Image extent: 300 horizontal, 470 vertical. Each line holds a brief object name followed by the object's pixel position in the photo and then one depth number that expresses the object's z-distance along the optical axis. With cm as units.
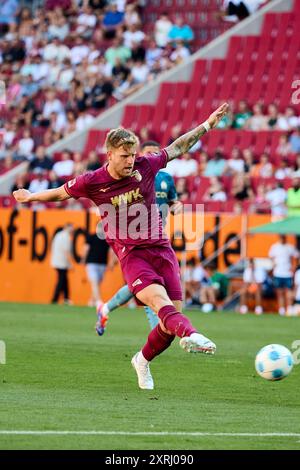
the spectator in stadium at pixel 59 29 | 3650
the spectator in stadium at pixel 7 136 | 3396
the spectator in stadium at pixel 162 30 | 3381
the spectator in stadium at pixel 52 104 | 3388
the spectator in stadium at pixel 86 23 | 3609
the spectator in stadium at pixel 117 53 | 3388
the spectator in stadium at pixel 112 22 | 3525
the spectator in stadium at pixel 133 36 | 3403
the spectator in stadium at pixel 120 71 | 3362
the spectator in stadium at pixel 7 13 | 3908
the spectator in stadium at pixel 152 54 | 3388
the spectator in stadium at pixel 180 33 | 3362
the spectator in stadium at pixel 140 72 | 3356
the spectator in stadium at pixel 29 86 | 3512
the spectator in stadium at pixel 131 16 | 3481
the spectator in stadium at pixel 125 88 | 3334
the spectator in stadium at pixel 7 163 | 3294
